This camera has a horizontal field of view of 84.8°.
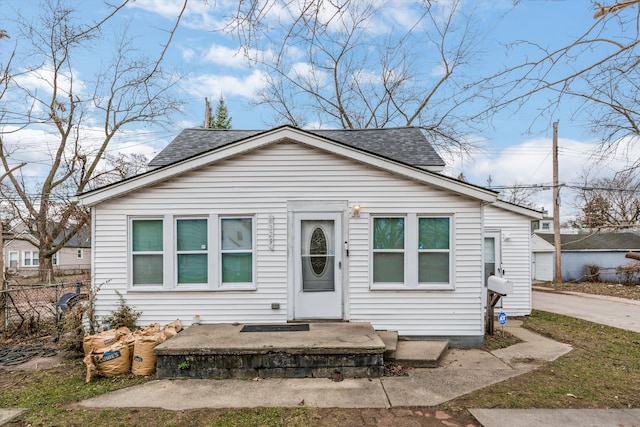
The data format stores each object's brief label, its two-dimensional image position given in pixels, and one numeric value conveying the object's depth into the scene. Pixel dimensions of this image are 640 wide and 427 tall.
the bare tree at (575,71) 2.99
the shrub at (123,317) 6.35
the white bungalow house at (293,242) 6.48
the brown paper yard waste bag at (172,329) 5.72
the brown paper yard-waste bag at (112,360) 5.01
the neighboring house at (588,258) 20.00
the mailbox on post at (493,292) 6.62
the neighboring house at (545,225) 37.26
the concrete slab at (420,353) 5.40
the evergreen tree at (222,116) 30.89
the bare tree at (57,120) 8.20
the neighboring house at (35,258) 30.17
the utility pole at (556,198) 17.19
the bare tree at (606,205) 23.75
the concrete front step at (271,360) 5.01
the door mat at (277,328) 5.99
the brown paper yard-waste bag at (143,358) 5.15
